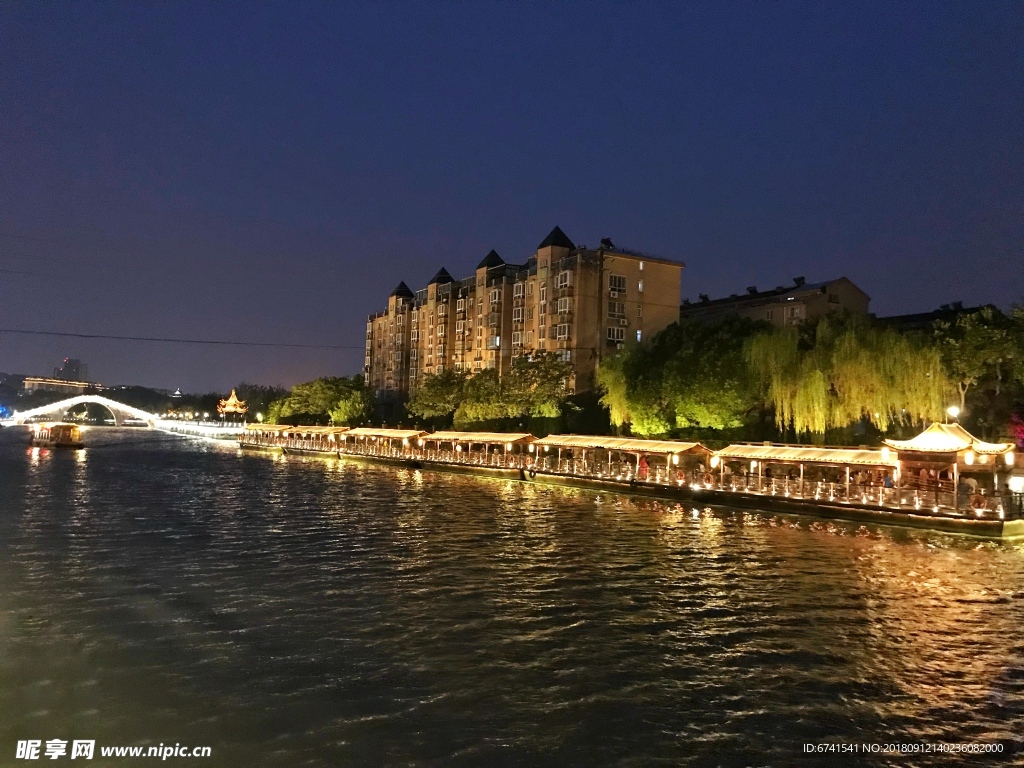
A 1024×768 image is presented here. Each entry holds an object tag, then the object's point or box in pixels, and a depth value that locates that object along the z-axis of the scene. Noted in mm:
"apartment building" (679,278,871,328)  74438
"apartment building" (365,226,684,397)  81375
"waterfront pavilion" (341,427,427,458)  78881
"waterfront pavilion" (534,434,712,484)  48000
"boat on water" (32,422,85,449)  97875
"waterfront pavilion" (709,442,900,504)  37500
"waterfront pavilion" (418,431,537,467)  63406
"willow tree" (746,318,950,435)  45250
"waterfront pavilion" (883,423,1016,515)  35844
